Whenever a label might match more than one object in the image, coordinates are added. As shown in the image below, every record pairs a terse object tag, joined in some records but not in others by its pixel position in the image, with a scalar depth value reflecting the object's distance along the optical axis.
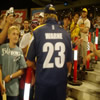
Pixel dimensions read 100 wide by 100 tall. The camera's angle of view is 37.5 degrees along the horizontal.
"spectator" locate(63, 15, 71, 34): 4.54
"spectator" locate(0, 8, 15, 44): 2.40
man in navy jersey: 2.07
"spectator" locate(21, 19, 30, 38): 4.39
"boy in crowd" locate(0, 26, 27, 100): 2.36
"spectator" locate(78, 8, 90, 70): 4.98
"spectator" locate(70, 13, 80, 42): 4.72
